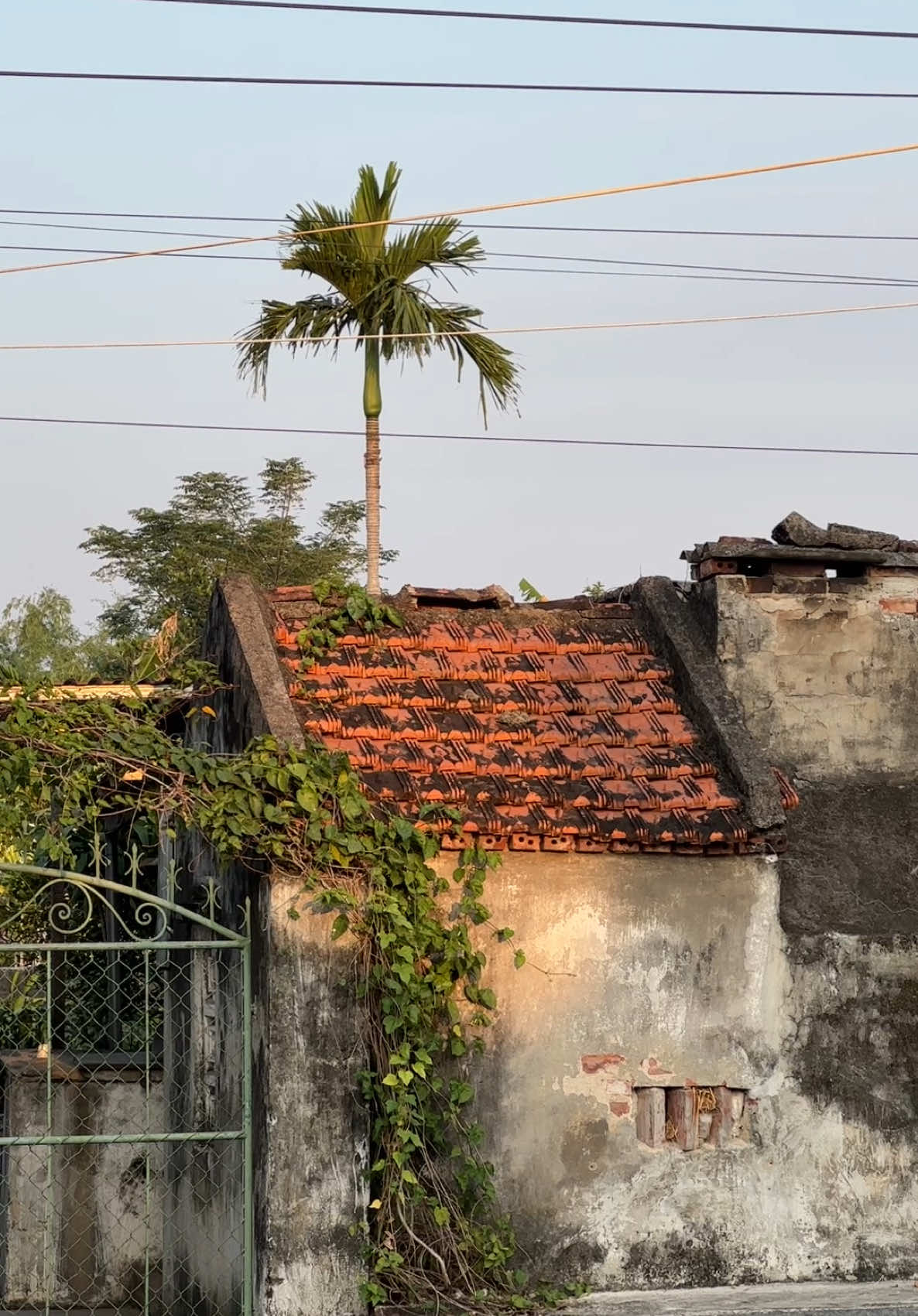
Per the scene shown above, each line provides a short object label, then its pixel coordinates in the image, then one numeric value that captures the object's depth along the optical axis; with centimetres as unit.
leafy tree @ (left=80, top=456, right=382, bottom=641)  5637
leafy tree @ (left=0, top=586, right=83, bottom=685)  6384
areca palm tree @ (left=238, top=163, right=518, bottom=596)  3228
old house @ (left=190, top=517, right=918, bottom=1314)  1513
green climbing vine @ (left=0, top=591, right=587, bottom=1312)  1484
